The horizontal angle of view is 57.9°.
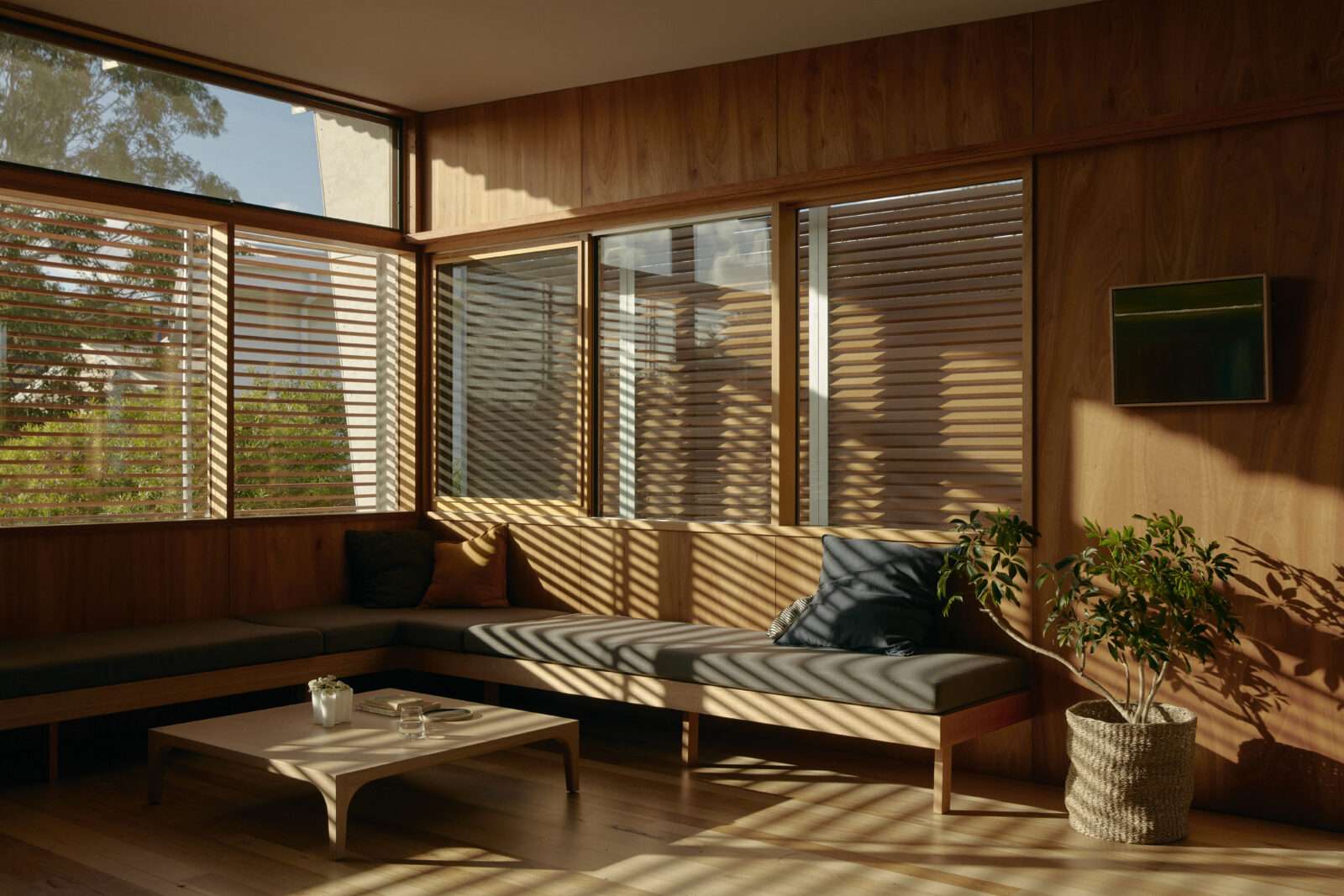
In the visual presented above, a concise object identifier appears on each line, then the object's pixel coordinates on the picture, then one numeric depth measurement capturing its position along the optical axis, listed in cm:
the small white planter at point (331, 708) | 412
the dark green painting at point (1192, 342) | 408
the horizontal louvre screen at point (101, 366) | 514
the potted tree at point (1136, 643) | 387
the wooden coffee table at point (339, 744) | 363
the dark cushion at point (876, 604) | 455
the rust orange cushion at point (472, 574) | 597
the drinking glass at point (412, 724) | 399
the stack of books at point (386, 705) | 433
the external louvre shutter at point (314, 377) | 592
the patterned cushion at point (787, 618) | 488
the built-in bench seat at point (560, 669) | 425
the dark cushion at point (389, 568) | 603
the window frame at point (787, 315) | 467
